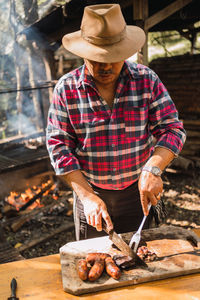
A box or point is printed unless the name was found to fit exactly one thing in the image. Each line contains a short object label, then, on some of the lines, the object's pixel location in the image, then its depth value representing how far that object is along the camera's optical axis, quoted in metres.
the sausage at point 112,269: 2.02
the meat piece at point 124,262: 2.11
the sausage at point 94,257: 2.18
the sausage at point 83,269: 2.02
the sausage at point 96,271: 2.01
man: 2.29
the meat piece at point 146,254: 2.22
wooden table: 1.92
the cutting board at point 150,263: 2.01
